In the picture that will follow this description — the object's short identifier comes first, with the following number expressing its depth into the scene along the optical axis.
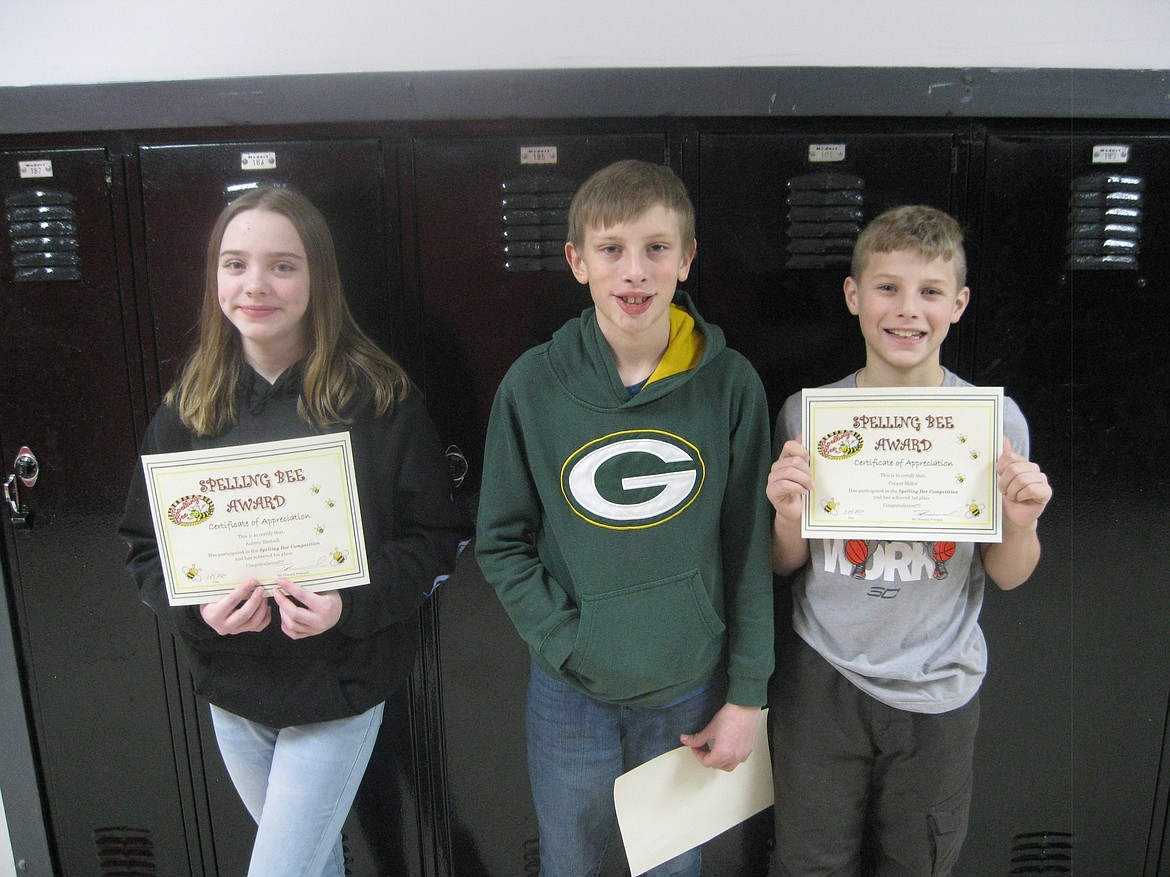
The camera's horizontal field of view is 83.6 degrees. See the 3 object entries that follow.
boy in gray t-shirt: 1.31
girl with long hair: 1.34
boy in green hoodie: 1.26
